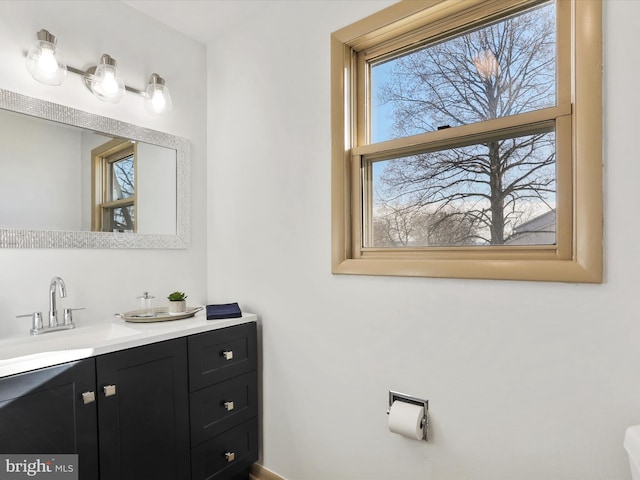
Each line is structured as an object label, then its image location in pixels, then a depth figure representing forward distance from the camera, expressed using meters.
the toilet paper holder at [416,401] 1.42
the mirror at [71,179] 1.51
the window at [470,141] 1.15
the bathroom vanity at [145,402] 1.19
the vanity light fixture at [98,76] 1.53
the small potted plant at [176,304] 1.84
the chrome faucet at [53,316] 1.52
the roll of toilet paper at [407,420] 1.37
